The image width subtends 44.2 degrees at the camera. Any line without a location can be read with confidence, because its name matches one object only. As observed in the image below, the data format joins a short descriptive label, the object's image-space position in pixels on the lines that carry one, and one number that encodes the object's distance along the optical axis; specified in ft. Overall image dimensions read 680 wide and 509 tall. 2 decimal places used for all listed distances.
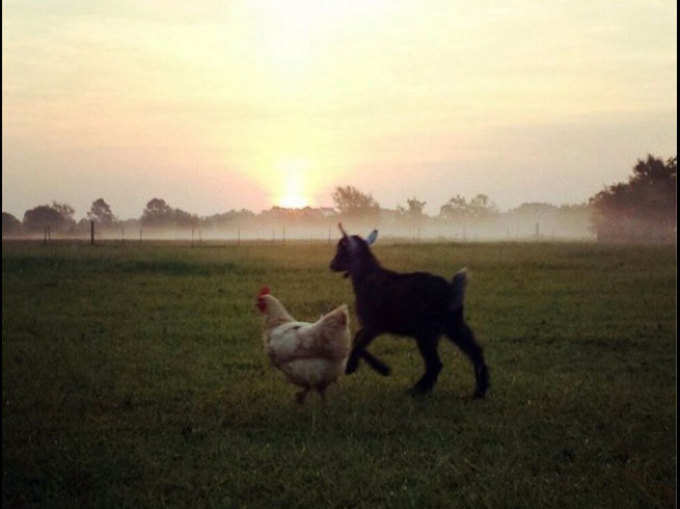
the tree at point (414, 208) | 501.56
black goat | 34.88
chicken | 30.14
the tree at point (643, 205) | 257.75
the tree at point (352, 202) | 426.51
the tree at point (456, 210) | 569.51
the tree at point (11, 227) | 322.55
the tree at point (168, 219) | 409.08
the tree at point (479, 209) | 589.28
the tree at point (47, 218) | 341.21
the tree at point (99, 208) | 407.23
